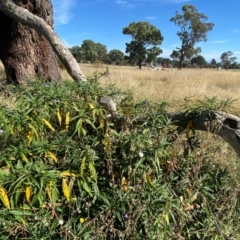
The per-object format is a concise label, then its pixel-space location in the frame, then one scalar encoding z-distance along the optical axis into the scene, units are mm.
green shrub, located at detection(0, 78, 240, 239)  1559
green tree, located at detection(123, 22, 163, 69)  46188
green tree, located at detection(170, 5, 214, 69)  41188
